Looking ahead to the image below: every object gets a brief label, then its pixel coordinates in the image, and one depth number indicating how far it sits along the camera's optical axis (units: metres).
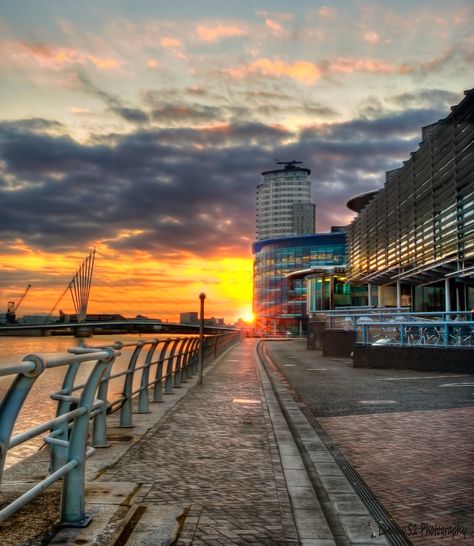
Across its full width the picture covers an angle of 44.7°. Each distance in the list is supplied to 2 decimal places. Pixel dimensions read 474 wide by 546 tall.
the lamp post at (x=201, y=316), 15.12
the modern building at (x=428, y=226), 34.00
